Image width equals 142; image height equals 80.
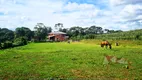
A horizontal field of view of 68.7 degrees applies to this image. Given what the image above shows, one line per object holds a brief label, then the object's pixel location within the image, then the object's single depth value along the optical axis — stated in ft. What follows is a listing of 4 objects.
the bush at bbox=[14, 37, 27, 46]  83.42
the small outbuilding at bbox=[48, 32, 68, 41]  174.05
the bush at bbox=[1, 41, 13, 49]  65.93
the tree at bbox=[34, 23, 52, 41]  170.42
